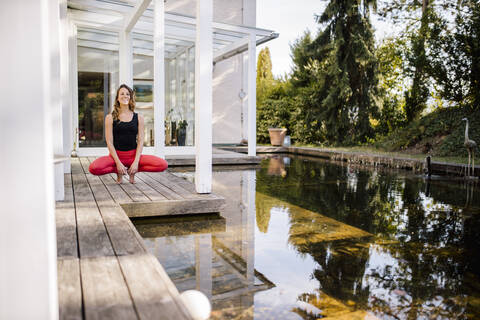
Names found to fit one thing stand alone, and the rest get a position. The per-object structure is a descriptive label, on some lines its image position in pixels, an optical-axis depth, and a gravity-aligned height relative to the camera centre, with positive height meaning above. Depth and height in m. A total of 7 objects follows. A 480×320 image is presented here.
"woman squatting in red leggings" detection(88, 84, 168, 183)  4.52 -0.13
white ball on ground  1.94 -0.84
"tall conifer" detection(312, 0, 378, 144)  13.19 +2.14
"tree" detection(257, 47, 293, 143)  16.77 +1.03
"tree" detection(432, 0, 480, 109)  9.88 +1.91
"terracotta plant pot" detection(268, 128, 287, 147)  15.27 -0.10
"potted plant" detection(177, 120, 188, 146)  9.03 -0.01
